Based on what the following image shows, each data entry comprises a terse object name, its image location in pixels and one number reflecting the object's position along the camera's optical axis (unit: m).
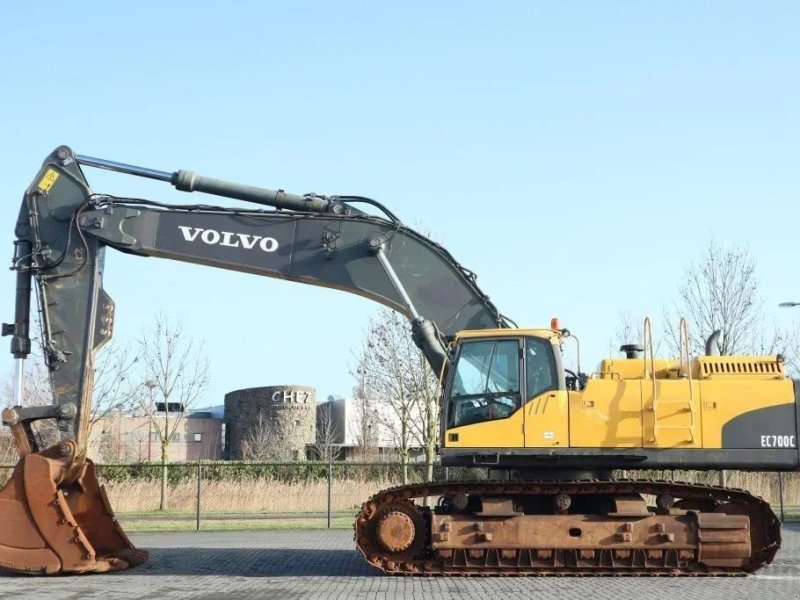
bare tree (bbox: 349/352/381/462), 49.39
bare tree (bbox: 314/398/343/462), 52.78
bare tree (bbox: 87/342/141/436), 37.56
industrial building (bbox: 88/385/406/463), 54.81
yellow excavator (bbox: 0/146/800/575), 13.05
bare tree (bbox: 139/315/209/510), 37.91
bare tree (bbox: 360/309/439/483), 33.78
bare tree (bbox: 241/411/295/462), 55.41
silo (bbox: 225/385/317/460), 56.94
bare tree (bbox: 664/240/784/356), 28.81
